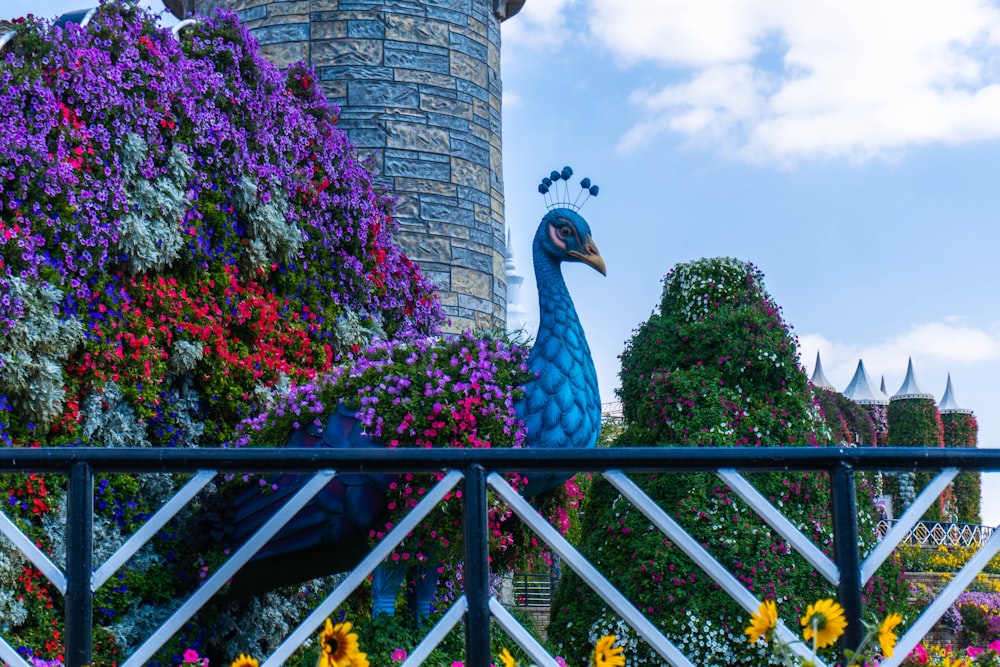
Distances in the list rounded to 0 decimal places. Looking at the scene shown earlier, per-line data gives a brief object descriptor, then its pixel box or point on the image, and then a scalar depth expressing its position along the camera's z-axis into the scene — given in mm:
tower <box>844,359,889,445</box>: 35938
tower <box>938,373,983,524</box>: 35281
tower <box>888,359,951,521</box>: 32562
